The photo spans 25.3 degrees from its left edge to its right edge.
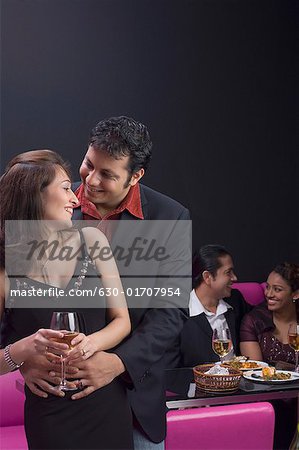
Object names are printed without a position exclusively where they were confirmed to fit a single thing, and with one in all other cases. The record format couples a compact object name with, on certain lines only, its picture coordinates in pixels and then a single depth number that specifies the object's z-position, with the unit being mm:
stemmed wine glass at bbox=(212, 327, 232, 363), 2826
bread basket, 2648
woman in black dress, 1624
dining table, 2580
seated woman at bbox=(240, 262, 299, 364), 3678
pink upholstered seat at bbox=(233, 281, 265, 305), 4391
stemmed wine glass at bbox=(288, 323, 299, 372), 3025
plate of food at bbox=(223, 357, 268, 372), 3000
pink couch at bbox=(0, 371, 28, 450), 3211
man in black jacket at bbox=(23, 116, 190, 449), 1753
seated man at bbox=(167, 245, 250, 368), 3518
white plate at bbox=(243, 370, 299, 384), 2766
